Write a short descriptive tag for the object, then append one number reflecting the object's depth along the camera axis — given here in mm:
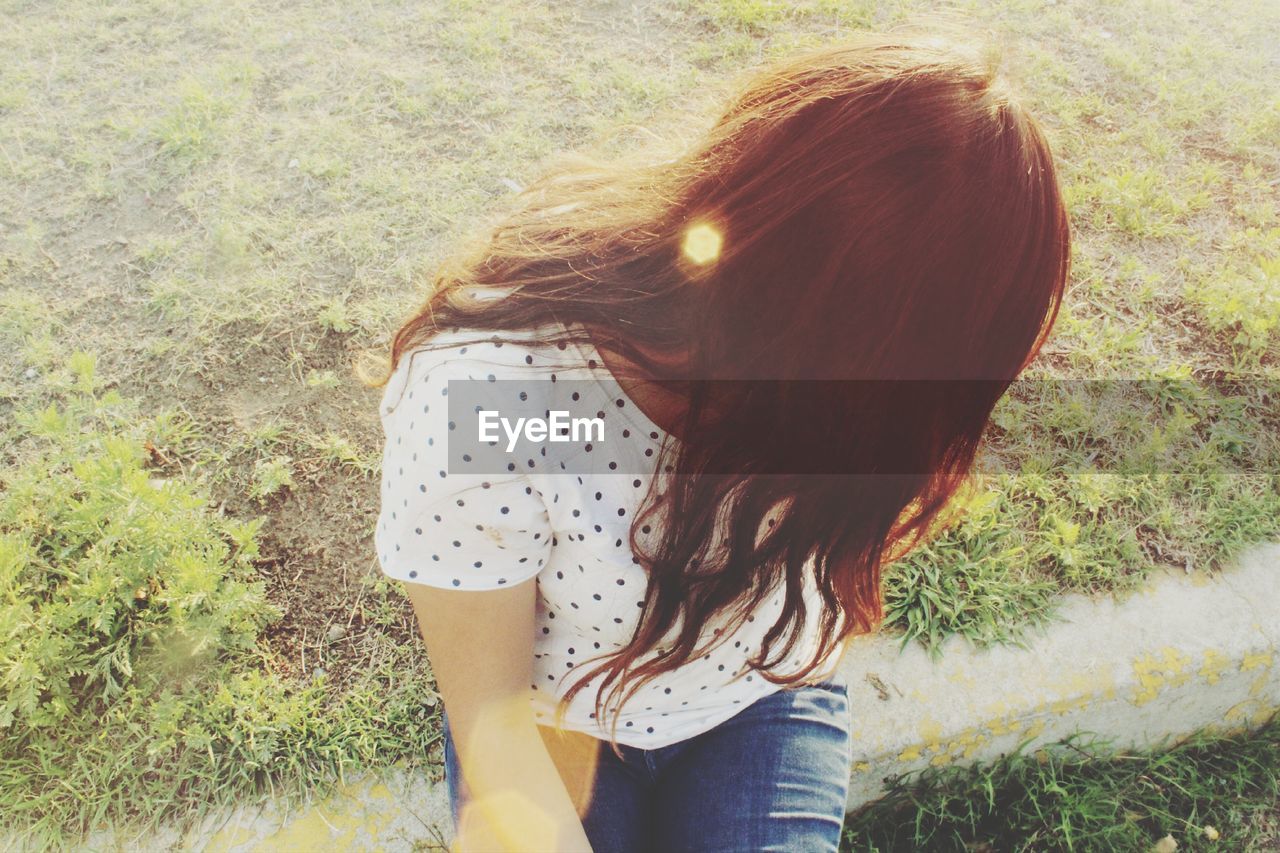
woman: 1077
